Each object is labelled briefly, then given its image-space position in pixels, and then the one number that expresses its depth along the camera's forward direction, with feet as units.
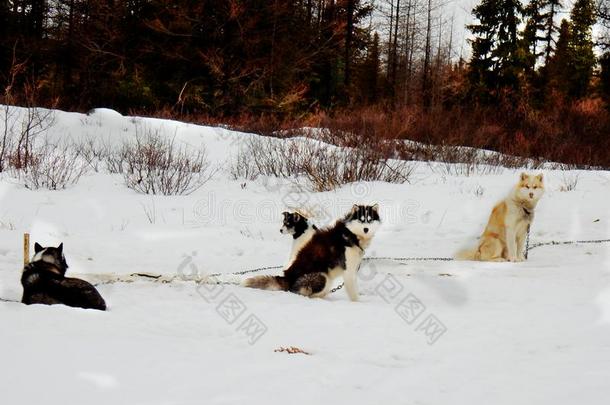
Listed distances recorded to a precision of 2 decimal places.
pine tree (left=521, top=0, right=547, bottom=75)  93.71
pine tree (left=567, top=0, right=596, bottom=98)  126.52
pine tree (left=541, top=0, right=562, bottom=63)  132.58
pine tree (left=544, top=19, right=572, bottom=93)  124.47
